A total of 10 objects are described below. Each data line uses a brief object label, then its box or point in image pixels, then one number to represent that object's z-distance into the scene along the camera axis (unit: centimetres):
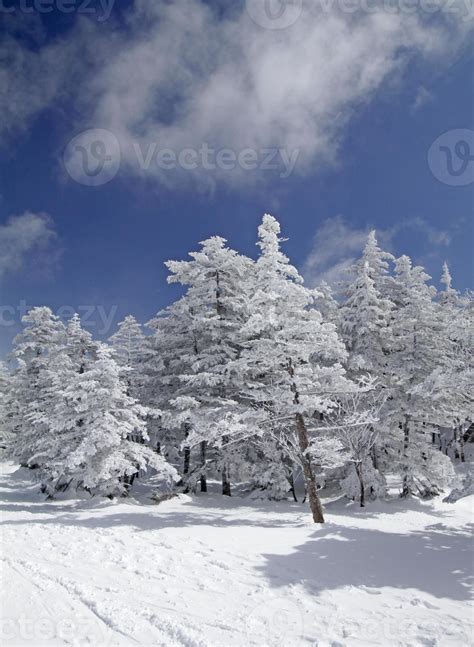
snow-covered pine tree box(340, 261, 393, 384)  2295
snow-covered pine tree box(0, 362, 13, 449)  3484
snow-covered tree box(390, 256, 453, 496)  2106
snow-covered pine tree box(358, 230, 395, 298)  2539
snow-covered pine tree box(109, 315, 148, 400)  2536
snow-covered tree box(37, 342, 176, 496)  1836
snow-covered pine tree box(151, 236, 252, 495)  2101
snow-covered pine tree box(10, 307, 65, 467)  2669
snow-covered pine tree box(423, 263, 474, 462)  1117
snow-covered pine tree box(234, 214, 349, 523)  1541
